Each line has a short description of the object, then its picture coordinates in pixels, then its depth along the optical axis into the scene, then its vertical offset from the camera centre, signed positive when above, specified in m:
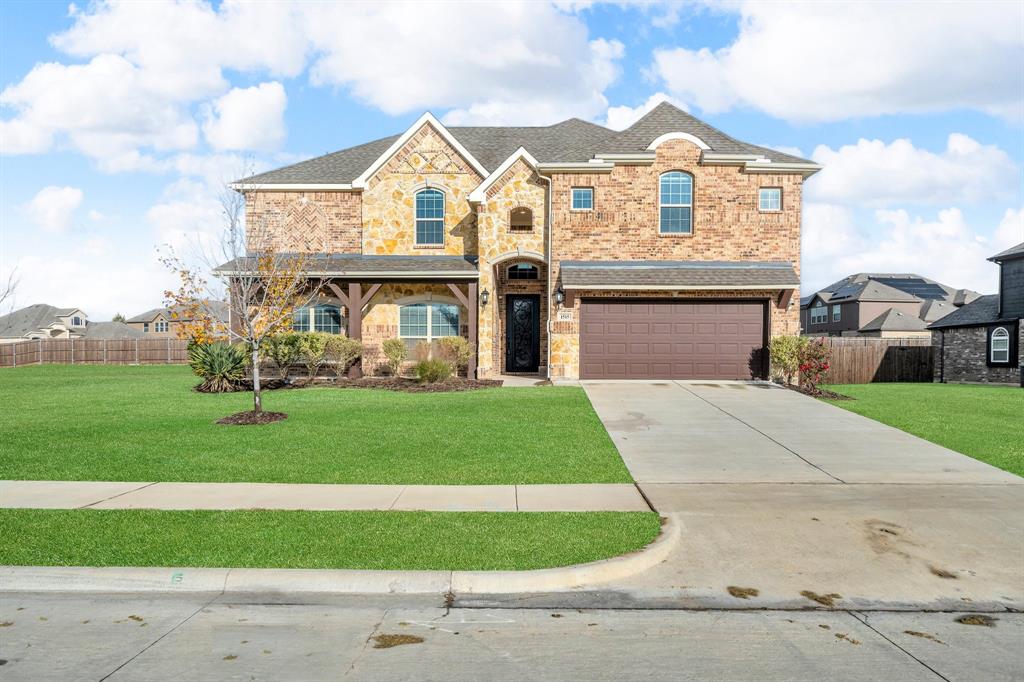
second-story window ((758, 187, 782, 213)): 19.88 +4.03
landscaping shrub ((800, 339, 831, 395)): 17.55 -0.83
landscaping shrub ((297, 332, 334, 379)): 19.44 -0.56
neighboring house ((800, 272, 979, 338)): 48.53 +2.25
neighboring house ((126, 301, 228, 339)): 75.23 +0.50
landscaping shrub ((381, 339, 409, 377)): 19.78 -0.67
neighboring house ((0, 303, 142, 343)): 62.62 +0.19
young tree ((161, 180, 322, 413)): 13.66 +0.68
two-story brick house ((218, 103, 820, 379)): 19.61 +2.18
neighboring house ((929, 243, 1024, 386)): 24.50 -0.15
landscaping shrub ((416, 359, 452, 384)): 18.34 -1.15
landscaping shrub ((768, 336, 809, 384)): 18.77 -0.62
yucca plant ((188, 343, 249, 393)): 17.36 -0.99
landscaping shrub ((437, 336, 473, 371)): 19.80 -0.60
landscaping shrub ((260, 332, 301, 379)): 19.02 -0.58
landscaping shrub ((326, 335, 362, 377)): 19.66 -0.69
